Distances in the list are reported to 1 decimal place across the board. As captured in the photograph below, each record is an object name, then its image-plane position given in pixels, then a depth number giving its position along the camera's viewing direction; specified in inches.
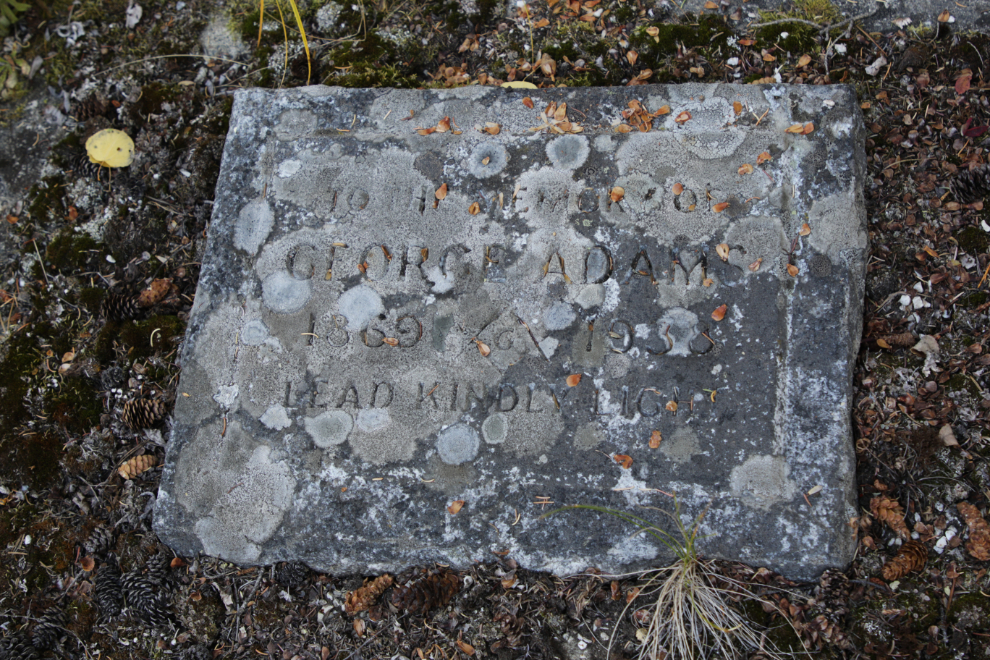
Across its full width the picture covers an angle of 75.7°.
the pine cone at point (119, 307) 107.2
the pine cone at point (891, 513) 86.0
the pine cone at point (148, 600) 94.1
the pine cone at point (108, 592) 95.8
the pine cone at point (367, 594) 91.3
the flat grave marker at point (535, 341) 84.5
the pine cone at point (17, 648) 93.8
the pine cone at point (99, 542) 100.1
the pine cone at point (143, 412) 101.6
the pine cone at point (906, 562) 83.6
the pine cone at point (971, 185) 96.3
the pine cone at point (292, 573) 93.0
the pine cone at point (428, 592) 88.7
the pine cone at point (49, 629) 95.3
